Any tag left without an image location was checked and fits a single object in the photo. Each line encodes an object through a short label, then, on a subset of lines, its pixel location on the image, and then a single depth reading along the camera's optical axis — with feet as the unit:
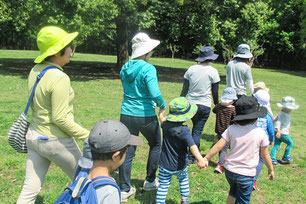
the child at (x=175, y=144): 11.32
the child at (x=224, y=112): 15.87
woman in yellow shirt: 8.74
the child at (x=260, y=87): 16.11
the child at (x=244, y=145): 10.32
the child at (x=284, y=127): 16.84
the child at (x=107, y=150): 6.11
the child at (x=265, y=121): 13.42
